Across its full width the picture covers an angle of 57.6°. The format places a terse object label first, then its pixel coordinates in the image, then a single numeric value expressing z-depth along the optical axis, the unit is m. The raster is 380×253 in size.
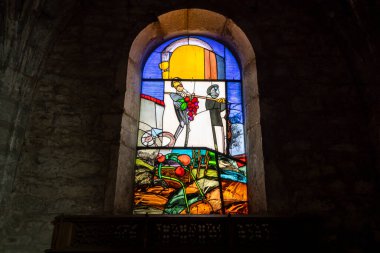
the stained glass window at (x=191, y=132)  3.33
